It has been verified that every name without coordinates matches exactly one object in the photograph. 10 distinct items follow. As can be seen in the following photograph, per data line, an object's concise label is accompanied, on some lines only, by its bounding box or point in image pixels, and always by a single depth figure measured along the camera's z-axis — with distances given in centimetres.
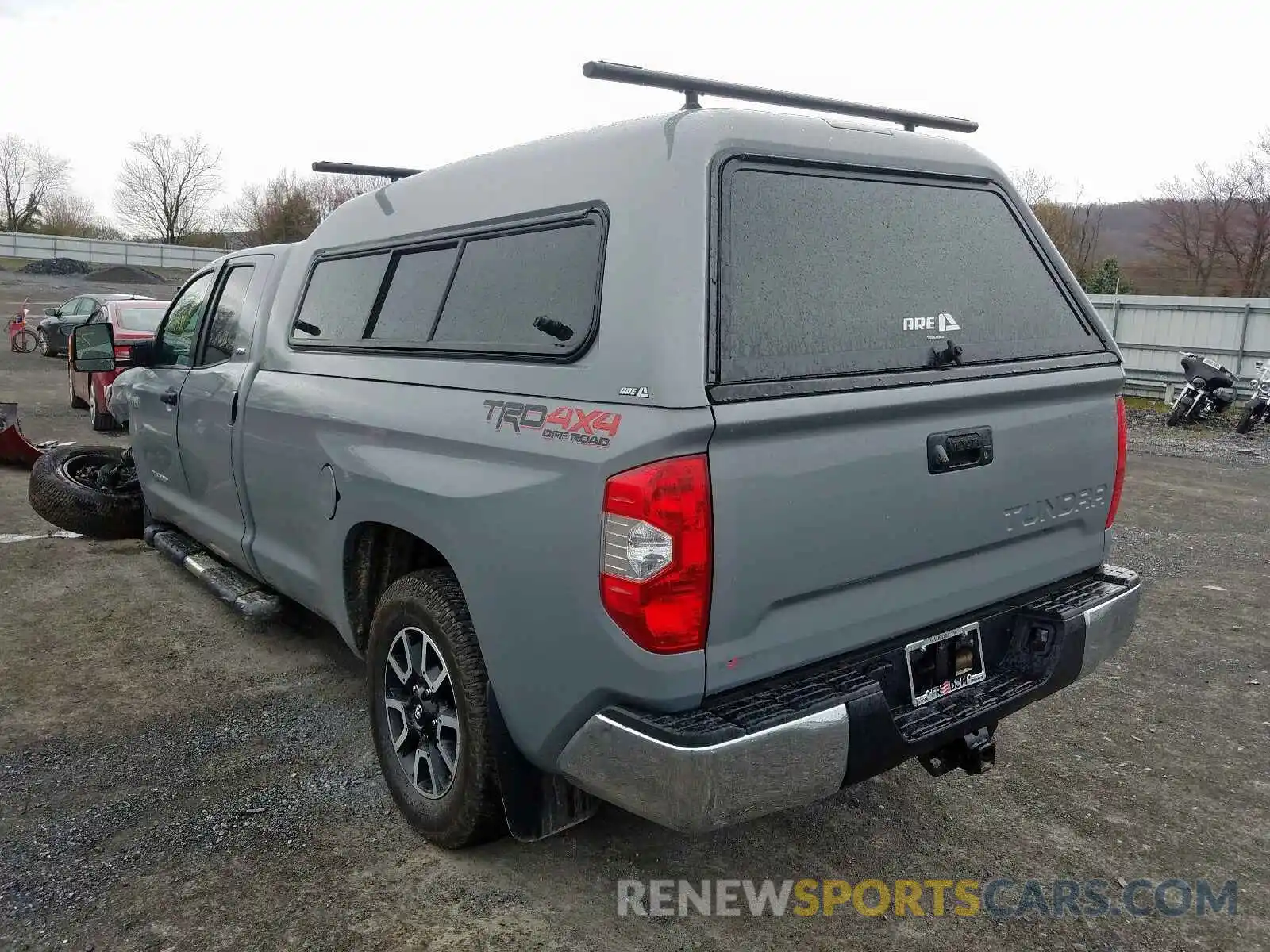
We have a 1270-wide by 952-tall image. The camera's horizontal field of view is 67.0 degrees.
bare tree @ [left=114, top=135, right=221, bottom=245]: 6494
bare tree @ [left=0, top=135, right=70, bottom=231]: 6144
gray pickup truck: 219
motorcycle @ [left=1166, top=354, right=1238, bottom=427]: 1336
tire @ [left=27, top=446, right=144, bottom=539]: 601
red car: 1036
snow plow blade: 818
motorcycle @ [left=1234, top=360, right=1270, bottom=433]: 1281
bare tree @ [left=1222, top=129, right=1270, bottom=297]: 3922
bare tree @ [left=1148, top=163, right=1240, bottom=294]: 4219
